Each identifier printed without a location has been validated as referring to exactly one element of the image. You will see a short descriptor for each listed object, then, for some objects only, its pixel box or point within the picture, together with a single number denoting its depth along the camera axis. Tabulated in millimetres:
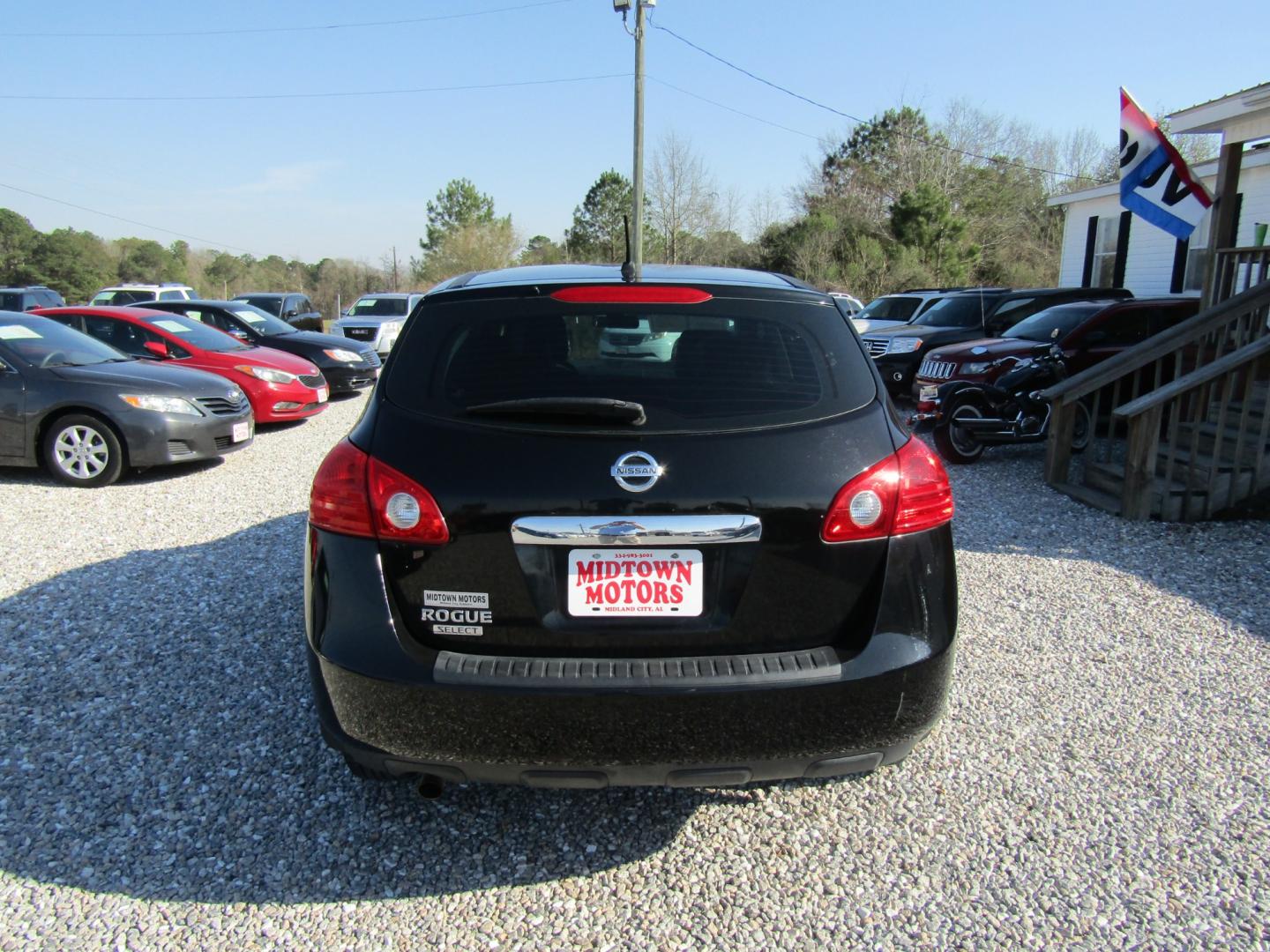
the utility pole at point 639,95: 21859
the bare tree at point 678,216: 43156
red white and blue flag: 9672
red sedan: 10461
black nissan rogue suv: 2223
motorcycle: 9000
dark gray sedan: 7461
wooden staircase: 6512
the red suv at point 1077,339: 10172
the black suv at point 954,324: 13203
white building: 9570
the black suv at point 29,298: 23609
